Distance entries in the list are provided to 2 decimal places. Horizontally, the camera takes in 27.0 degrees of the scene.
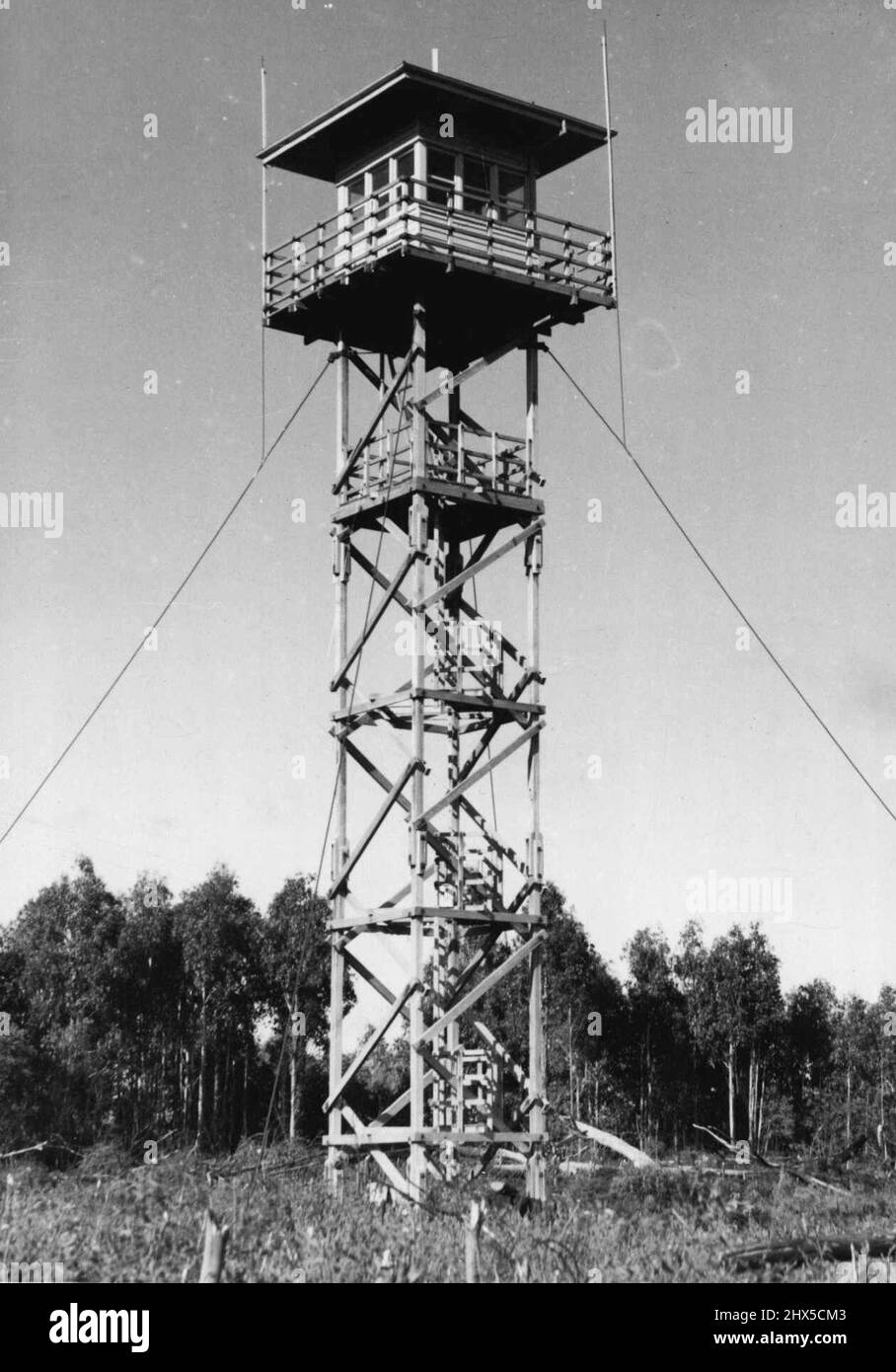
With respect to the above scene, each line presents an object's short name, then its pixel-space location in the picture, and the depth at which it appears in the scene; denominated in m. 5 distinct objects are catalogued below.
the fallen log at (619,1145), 32.69
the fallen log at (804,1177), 30.83
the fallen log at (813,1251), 21.08
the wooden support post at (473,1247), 18.34
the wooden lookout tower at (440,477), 28.55
